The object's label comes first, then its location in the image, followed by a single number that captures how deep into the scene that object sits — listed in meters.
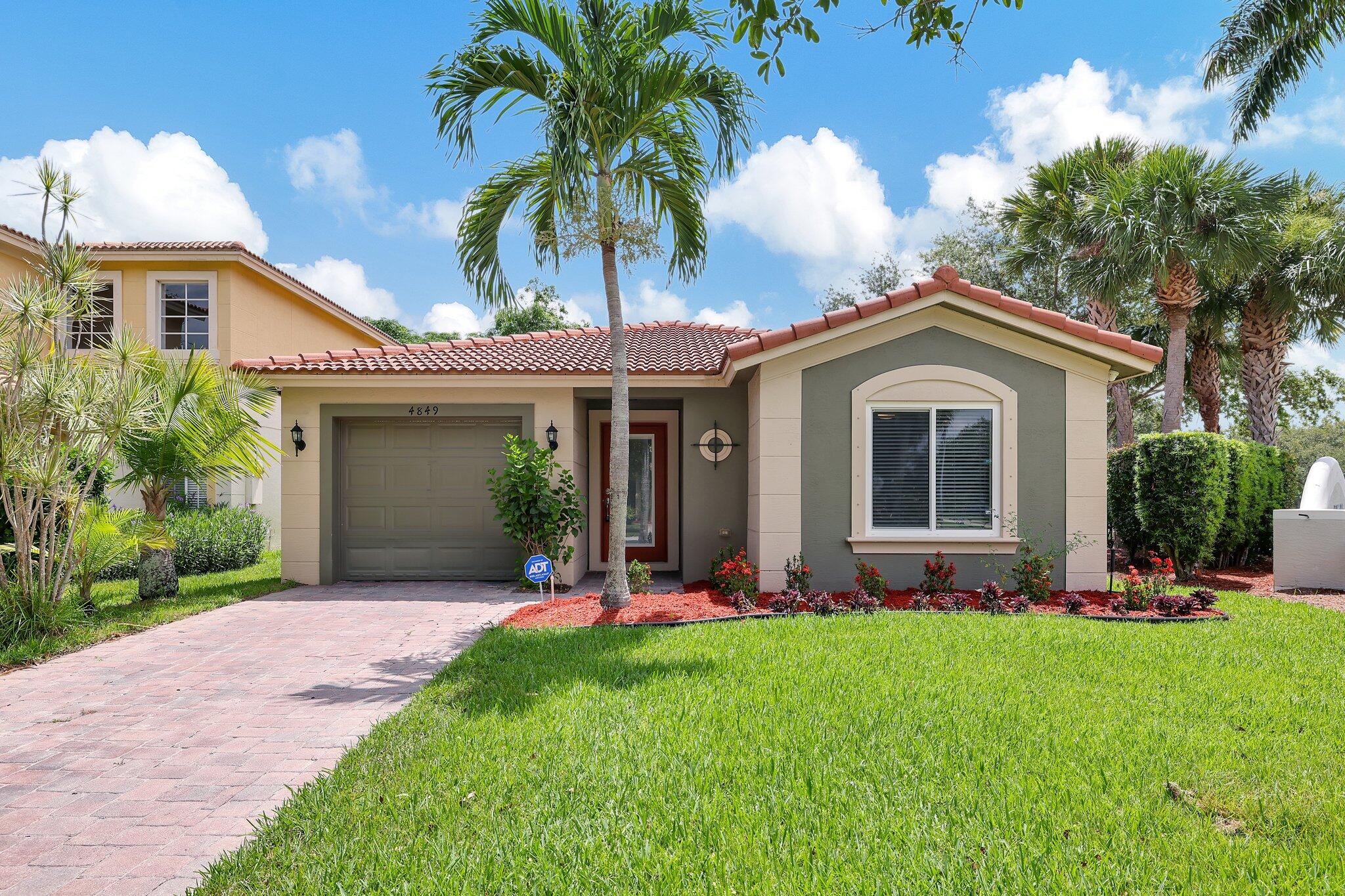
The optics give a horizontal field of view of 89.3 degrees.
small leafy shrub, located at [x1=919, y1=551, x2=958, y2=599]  8.63
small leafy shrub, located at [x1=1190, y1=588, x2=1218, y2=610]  7.83
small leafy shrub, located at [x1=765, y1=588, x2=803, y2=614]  7.84
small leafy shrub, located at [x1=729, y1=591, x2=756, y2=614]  8.08
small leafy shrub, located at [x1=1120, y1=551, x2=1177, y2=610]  8.11
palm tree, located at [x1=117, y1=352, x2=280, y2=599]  8.69
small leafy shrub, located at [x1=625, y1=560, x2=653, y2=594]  9.38
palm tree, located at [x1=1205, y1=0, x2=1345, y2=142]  12.05
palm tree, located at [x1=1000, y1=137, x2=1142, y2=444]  15.84
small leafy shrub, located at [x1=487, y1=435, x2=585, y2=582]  9.83
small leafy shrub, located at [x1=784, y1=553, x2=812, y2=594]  8.62
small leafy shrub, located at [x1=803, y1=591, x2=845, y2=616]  7.69
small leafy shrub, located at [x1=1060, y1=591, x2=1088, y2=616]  7.84
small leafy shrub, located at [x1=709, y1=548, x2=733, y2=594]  9.77
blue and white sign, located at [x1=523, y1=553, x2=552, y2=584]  7.57
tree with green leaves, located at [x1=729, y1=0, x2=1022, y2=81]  4.18
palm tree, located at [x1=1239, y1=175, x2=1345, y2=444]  15.05
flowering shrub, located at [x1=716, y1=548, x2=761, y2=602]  8.62
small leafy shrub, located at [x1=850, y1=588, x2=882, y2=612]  7.79
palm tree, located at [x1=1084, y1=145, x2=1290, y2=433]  13.46
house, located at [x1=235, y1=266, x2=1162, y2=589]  8.82
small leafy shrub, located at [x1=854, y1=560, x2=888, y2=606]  8.34
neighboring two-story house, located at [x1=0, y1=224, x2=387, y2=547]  14.95
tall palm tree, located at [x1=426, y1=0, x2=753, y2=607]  7.24
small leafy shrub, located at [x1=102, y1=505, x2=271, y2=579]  12.14
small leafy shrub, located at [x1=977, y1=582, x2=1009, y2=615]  7.87
